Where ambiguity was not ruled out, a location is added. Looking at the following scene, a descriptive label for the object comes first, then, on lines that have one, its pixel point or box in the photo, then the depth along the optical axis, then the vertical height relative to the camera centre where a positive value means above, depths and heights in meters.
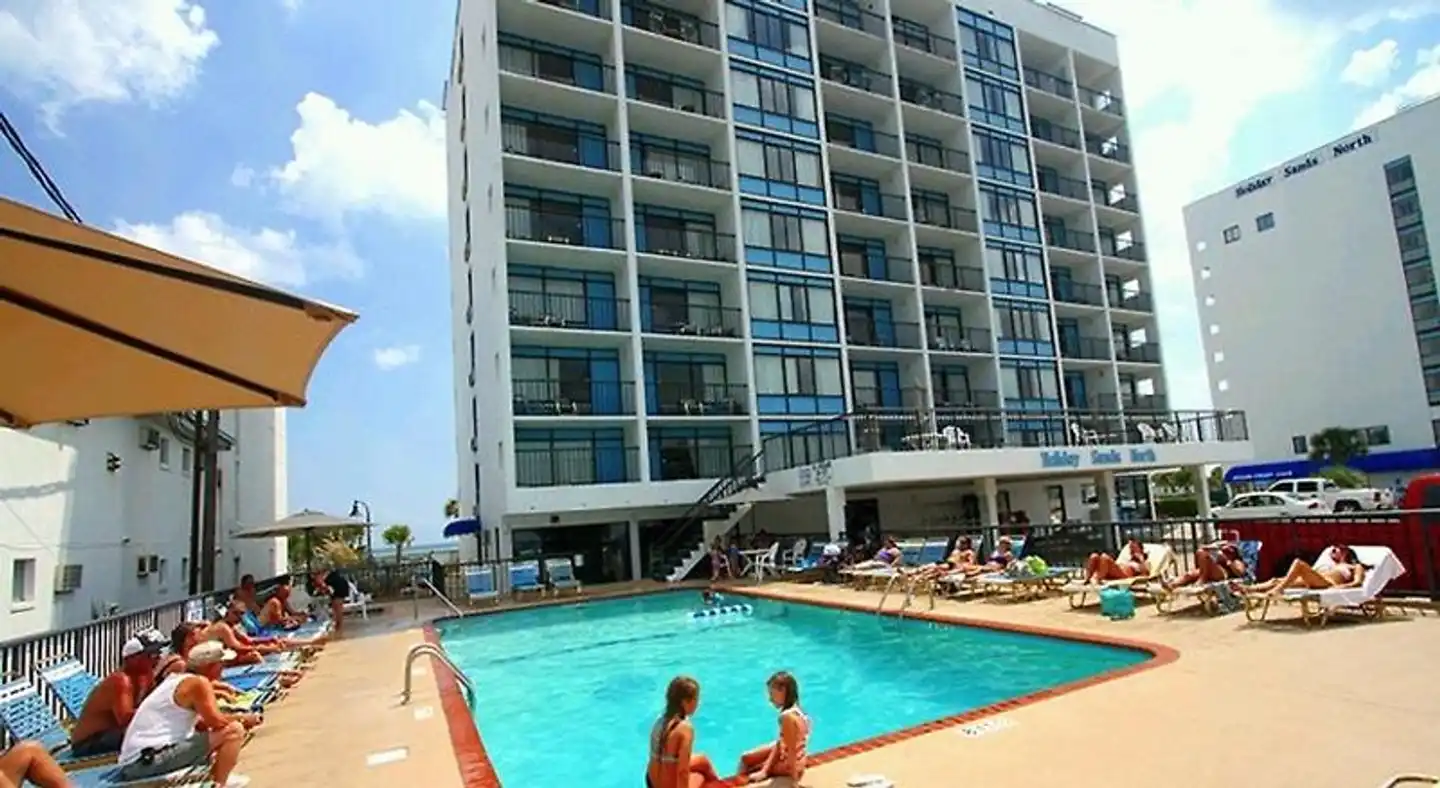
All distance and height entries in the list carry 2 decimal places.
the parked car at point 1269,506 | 28.23 -1.64
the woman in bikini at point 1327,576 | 8.91 -1.31
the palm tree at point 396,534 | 43.91 -0.56
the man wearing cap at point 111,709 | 5.90 -1.19
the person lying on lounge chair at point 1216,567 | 10.38 -1.32
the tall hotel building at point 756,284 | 24.12 +7.32
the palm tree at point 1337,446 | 47.78 +0.52
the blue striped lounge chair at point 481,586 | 19.19 -1.61
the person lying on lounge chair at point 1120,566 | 11.80 -1.37
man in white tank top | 5.18 -1.27
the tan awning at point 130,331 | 3.57 +1.07
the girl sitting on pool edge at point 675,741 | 4.49 -1.30
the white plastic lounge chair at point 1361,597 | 8.63 -1.47
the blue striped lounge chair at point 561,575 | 20.45 -1.57
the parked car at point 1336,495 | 29.33 -1.44
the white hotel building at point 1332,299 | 48.25 +10.11
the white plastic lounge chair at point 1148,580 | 11.31 -1.51
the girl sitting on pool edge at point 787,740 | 4.97 -1.48
